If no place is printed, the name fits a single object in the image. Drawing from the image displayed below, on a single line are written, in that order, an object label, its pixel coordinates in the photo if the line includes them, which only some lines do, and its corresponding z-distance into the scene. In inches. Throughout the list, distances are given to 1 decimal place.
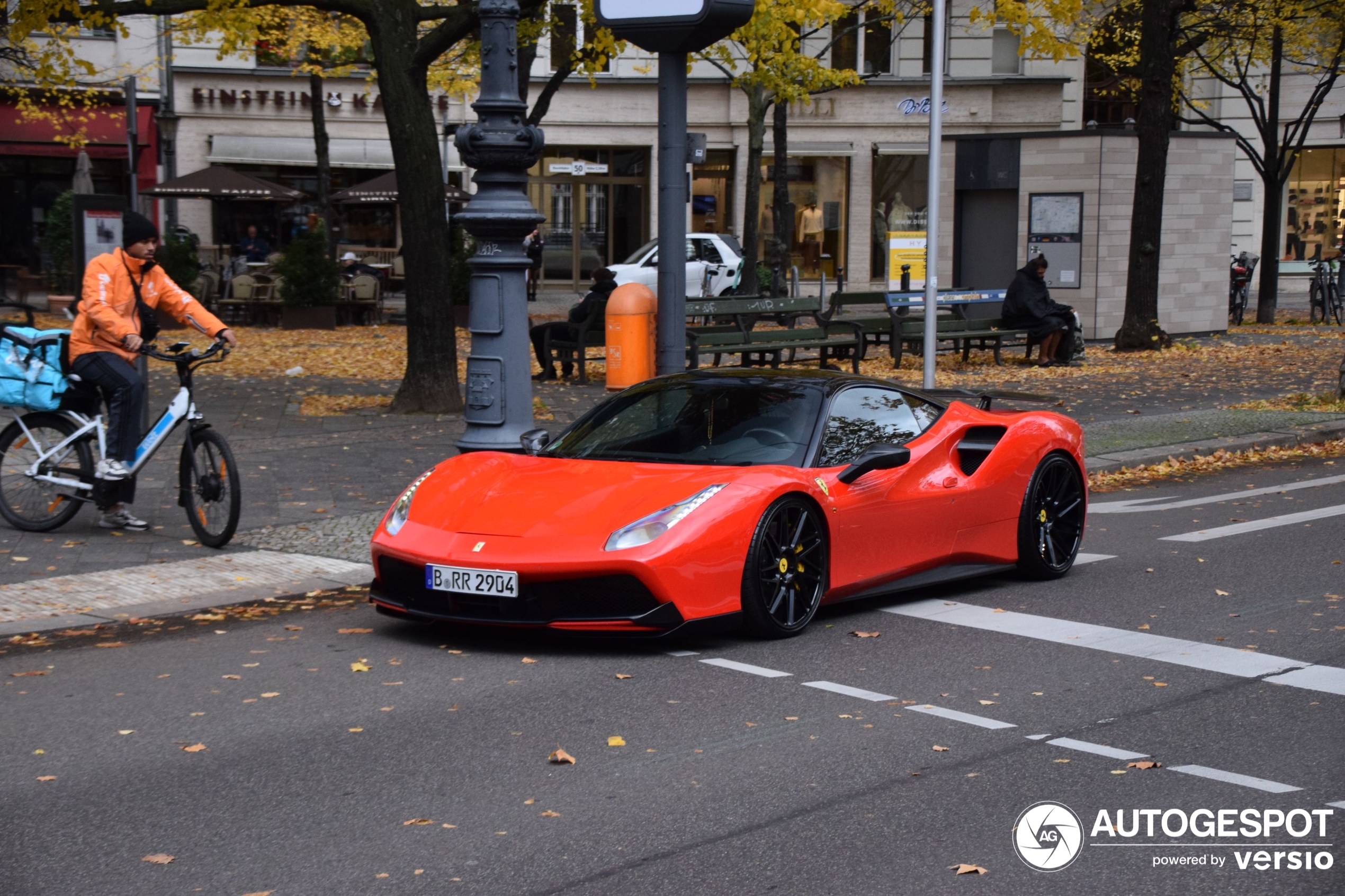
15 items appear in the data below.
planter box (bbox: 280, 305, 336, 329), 1030.4
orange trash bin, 557.6
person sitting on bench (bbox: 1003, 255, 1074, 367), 797.2
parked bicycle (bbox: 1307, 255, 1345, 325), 1176.8
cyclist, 353.4
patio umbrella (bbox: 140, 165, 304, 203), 1190.9
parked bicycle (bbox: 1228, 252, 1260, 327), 1178.6
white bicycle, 346.9
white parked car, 1255.5
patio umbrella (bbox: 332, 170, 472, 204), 1264.8
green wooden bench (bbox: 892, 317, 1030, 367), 797.2
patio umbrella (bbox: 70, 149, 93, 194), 941.2
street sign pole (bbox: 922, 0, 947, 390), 556.4
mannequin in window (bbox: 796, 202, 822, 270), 1582.2
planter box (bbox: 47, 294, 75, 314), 1037.2
